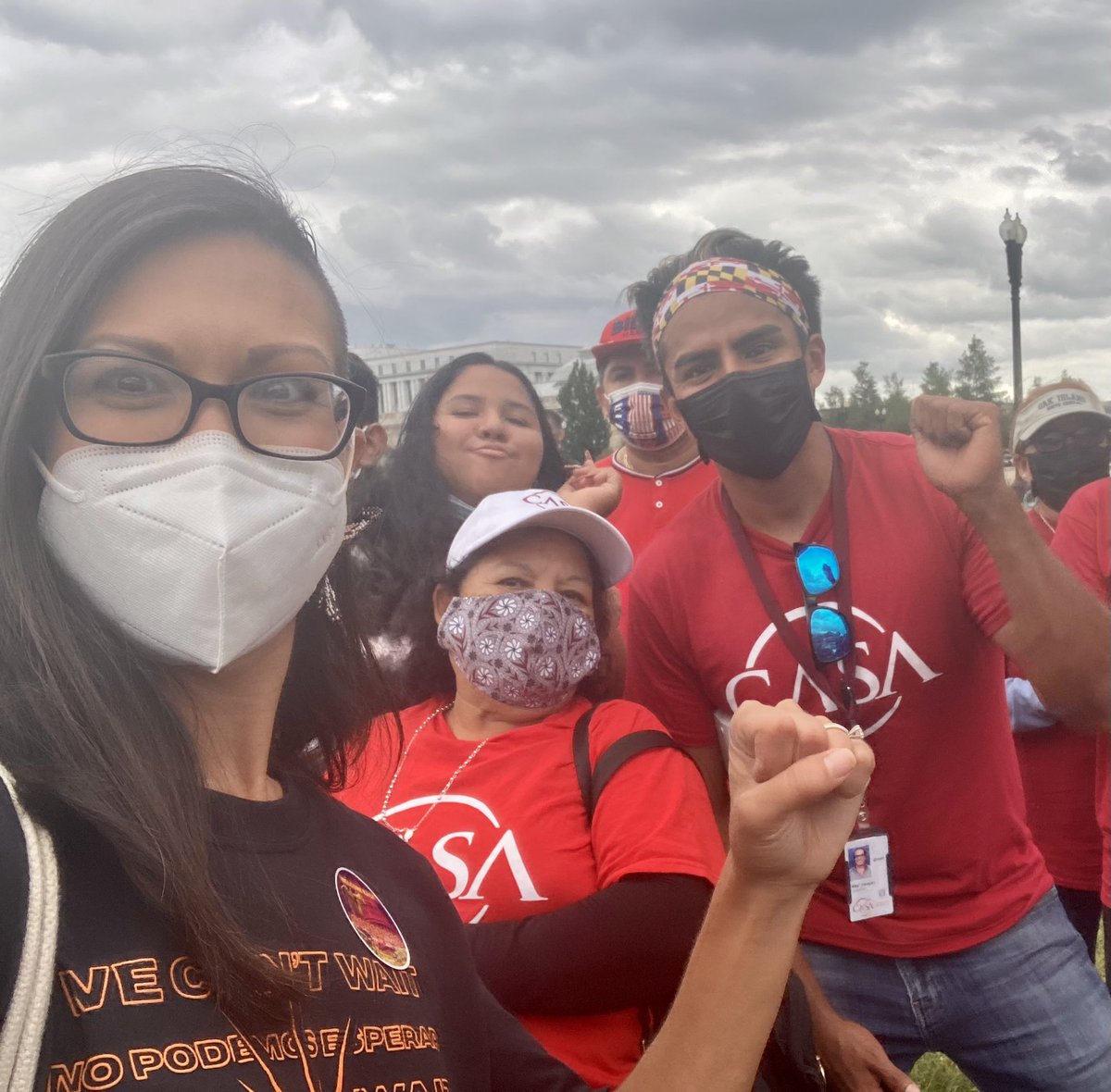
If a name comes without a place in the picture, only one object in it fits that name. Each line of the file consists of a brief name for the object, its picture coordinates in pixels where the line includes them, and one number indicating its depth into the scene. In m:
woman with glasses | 0.90
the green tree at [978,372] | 29.94
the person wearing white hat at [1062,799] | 3.40
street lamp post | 10.66
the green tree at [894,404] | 37.72
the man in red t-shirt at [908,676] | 2.28
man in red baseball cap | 3.90
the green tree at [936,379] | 34.03
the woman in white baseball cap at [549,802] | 1.92
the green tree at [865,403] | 35.84
